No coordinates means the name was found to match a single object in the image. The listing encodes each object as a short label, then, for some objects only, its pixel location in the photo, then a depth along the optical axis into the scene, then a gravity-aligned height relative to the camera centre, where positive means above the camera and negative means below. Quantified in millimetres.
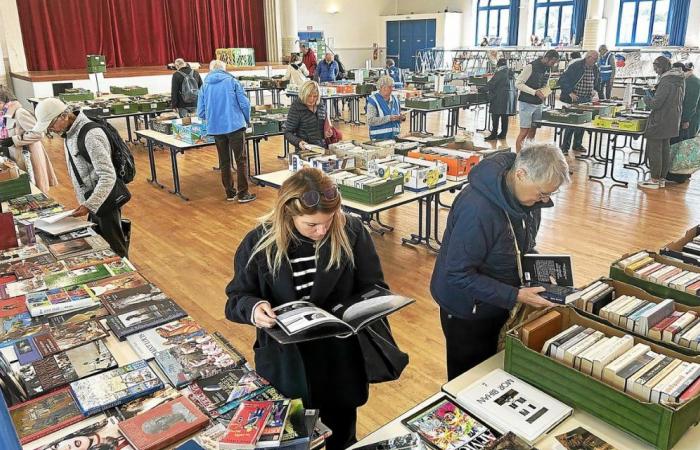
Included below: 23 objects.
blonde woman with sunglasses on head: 1877 -751
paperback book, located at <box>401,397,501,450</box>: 1613 -1058
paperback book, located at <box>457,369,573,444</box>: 1646 -1028
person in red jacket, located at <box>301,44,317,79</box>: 13454 -104
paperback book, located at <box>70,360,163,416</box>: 1791 -1037
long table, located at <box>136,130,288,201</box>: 6531 -1016
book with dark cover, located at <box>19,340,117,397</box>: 1900 -1036
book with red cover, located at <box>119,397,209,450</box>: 1617 -1040
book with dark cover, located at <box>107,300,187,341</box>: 2234 -1019
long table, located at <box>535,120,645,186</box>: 7047 -1376
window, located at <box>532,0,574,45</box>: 17609 +936
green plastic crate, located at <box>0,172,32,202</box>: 4023 -888
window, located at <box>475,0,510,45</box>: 19141 +1071
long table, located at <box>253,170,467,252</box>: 4215 -1110
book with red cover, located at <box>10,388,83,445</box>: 1663 -1043
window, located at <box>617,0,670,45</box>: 15586 +771
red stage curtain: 14586 +743
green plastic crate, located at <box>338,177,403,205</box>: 4176 -994
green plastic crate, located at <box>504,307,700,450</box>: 1521 -955
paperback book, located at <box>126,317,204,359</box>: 2111 -1036
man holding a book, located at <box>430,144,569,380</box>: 1970 -623
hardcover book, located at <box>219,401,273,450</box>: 1535 -1005
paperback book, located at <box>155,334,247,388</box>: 1940 -1040
